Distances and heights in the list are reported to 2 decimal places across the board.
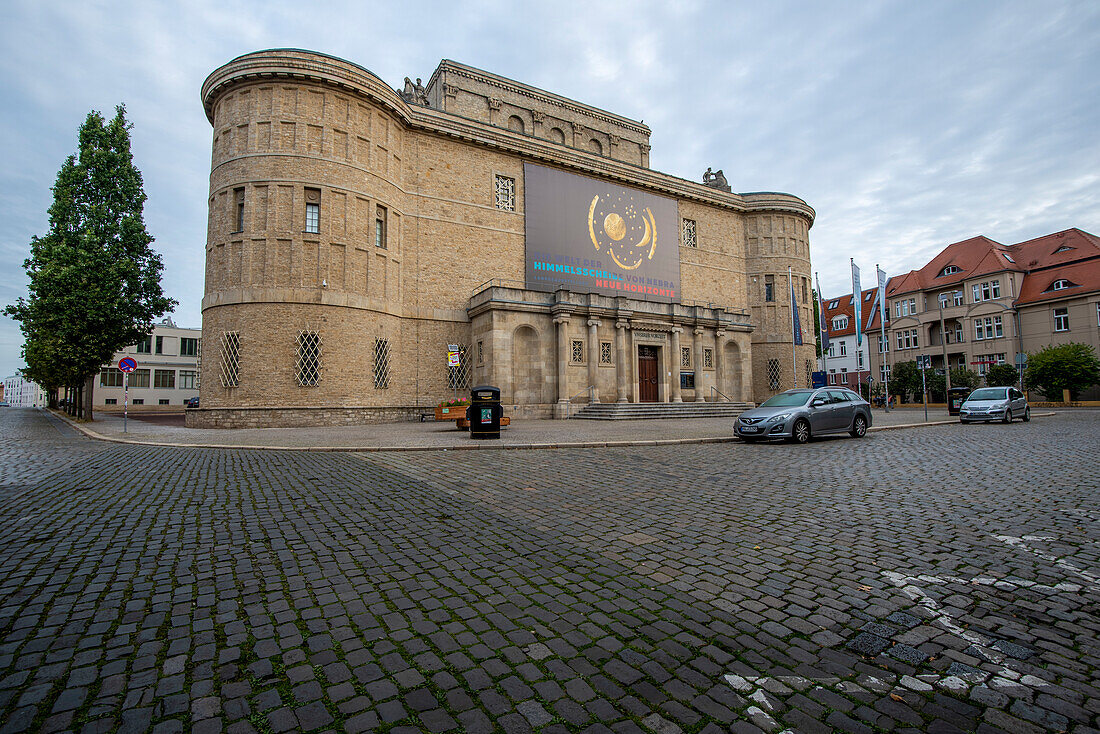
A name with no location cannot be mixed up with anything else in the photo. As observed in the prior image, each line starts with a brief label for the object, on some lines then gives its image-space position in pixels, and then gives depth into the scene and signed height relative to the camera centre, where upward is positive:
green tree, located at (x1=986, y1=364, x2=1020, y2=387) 36.91 +1.00
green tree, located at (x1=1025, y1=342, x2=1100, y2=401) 33.50 +1.31
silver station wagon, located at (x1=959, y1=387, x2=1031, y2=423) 20.53 -0.66
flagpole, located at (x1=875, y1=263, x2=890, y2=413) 30.97 +6.54
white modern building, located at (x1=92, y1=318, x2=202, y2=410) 55.41 +2.94
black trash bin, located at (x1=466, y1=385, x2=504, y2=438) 14.36 -0.47
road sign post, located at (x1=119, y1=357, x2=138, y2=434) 19.23 +1.41
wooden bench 18.21 -0.97
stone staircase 24.61 -0.87
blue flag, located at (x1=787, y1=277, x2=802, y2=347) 33.25 +4.96
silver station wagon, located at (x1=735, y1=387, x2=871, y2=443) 13.11 -0.65
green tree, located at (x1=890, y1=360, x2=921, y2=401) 43.50 +0.96
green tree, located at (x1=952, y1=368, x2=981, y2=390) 38.41 +0.85
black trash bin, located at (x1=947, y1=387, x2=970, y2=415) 27.53 -0.43
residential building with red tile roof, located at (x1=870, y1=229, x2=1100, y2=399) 39.09 +7.46
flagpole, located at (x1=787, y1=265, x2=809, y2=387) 35.70 +1.88
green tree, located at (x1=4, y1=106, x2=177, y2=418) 24.12 +6.68
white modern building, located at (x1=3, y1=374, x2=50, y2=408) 108.38 +2.63
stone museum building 22.83 +7.72
